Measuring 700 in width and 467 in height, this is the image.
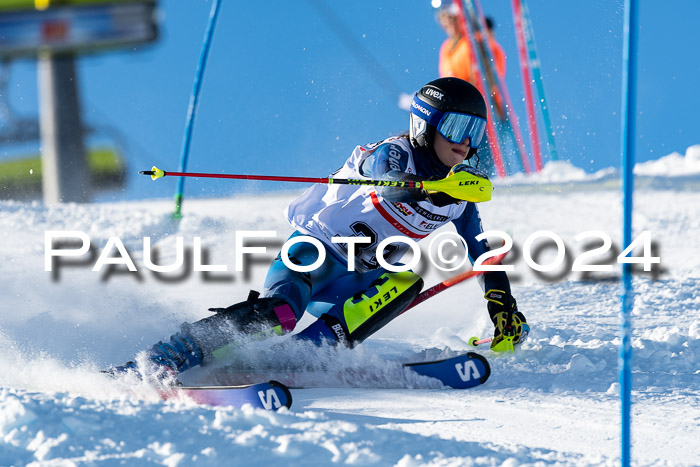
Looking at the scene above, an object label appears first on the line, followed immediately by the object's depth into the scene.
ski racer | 5.78
